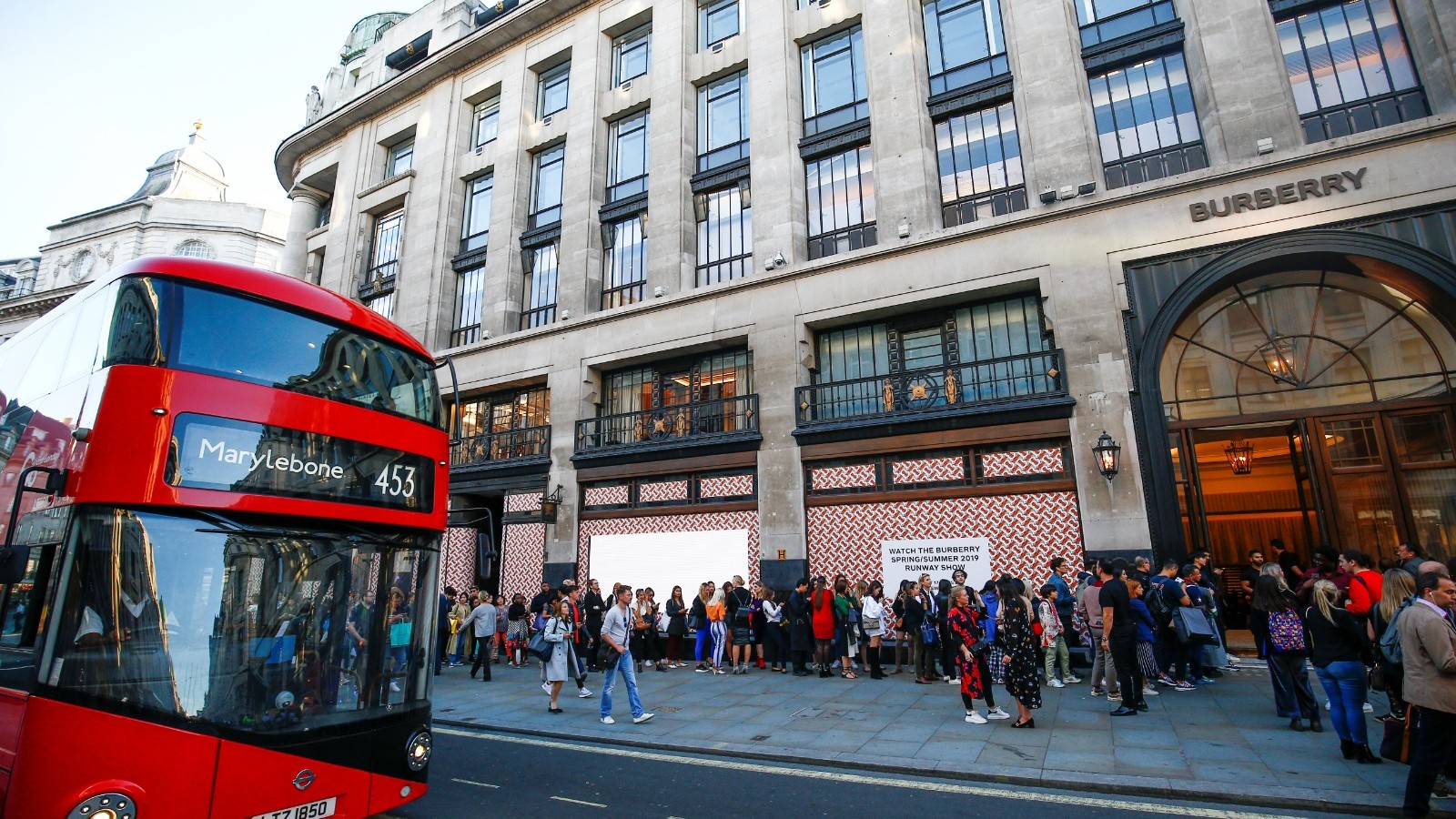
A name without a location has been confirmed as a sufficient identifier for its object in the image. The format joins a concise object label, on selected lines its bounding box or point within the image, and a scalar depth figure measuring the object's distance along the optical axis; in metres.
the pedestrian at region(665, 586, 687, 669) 15.02
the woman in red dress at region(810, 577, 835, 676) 12.70
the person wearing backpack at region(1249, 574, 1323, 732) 7.57
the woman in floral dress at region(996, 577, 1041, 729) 8.06
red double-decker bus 4.00
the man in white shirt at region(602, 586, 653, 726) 9.19
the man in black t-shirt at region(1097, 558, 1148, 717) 8.65
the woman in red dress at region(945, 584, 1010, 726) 8.77
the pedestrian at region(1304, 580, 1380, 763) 6.39
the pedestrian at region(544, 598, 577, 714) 10.14
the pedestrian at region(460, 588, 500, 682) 14.01
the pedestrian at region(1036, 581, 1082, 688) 10.59
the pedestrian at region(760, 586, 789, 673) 13.76
